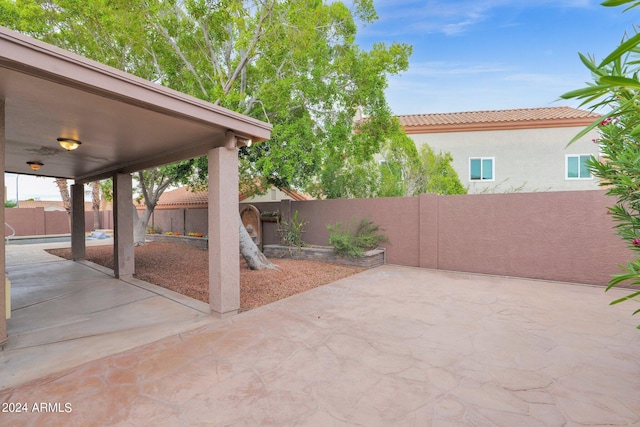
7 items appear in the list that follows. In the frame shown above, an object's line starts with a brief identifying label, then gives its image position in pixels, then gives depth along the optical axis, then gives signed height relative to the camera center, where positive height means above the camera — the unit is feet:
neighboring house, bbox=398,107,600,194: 42.50 +8.84
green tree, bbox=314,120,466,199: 36.99 +3.97
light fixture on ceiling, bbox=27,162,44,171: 24.02 +3.68
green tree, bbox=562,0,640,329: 3.57 +1.49
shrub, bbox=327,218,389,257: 28.71 -3.00
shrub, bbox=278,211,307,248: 34.17 -2.67
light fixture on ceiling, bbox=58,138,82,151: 16.60 +3.73
